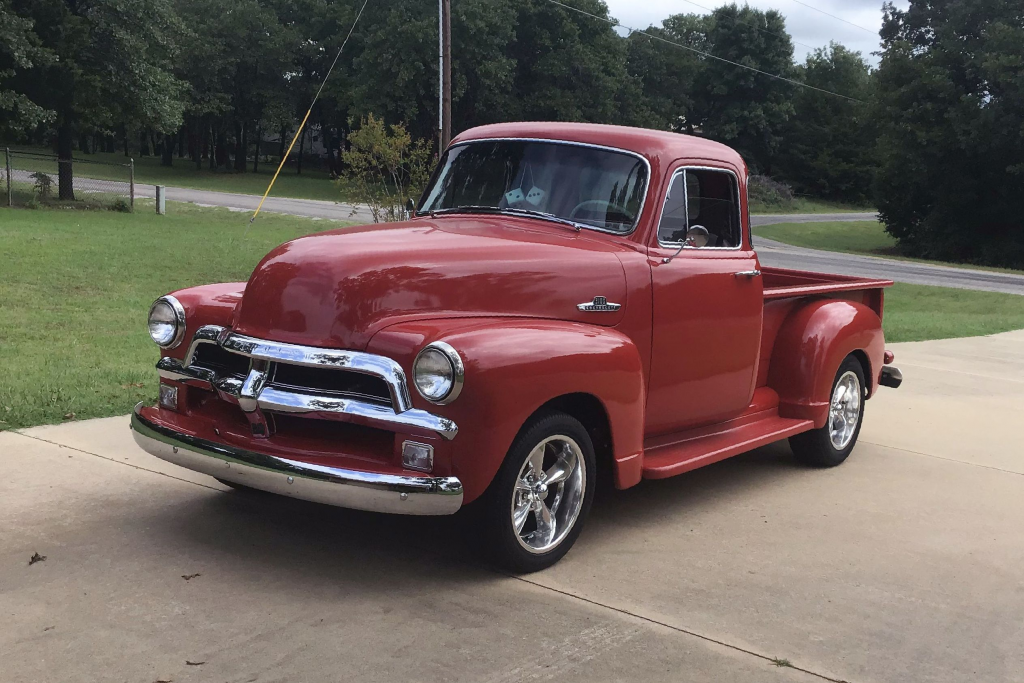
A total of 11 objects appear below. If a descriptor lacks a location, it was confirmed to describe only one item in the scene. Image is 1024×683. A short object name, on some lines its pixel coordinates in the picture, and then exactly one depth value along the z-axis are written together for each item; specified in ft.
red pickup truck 13.87
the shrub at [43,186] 90.84
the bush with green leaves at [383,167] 60.80
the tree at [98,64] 90.84
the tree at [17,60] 82.84
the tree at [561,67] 187.11
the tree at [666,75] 254.88
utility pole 64.18
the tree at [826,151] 242.99
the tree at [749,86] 246.88
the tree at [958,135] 121.19
